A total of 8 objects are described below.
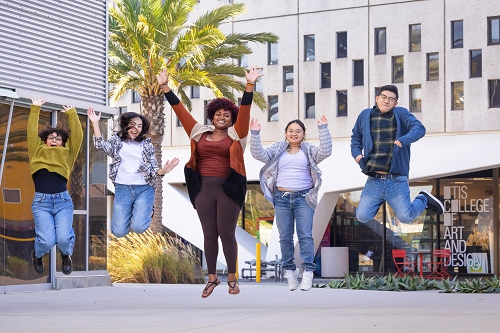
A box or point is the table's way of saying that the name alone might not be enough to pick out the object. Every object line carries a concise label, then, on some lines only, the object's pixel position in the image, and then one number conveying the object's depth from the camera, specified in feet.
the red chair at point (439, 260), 117.39
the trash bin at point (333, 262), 133.28
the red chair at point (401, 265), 114.01
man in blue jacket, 39.65
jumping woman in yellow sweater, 40.40
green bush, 60.29
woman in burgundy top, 36.40
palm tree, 102.53
